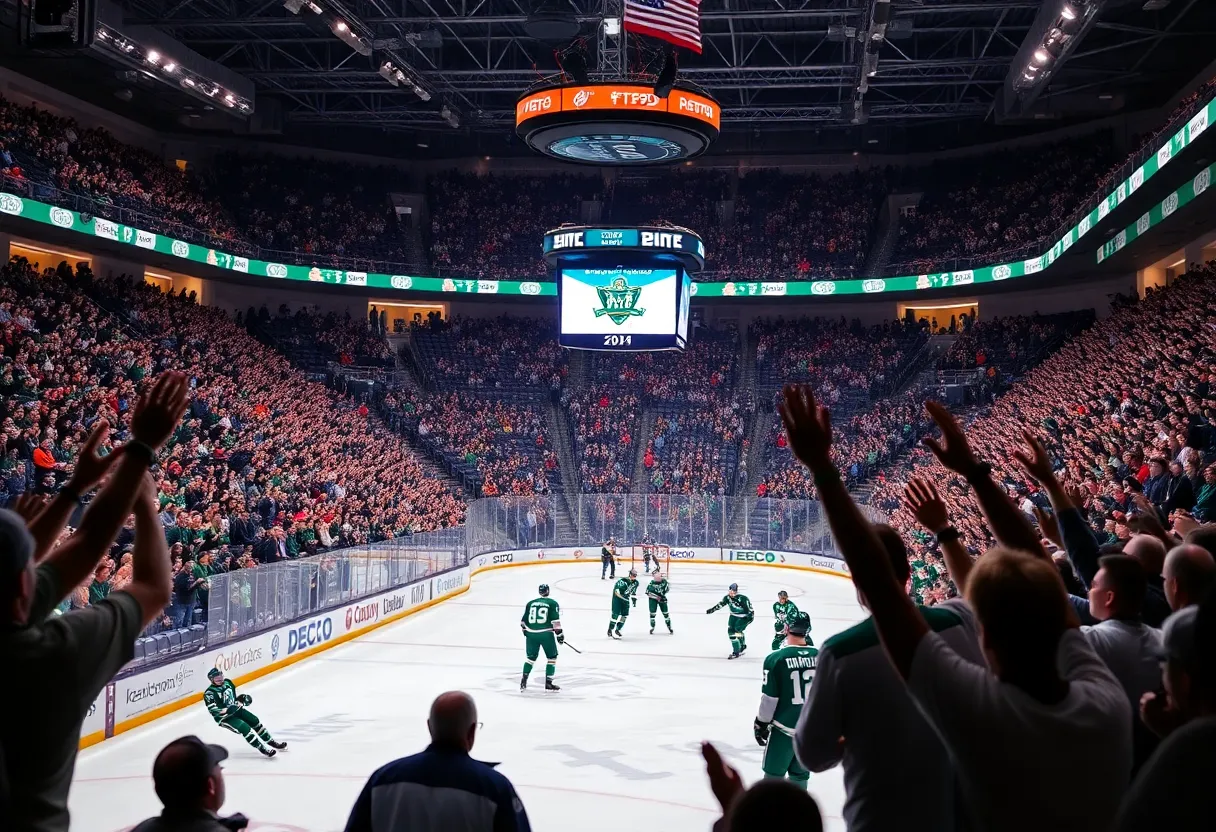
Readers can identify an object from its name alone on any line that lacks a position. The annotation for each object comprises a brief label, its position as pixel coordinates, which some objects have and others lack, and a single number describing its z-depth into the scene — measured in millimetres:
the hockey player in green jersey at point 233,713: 12414
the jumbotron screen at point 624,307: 34312
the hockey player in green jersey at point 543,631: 16641
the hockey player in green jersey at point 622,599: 21656
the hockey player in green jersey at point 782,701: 9734
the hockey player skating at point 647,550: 30625
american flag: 19453
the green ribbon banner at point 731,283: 23125
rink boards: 13312
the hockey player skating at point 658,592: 22031
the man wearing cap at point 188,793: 3146
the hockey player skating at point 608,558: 32625
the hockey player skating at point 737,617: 19141
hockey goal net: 35844
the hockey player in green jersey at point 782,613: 14750
